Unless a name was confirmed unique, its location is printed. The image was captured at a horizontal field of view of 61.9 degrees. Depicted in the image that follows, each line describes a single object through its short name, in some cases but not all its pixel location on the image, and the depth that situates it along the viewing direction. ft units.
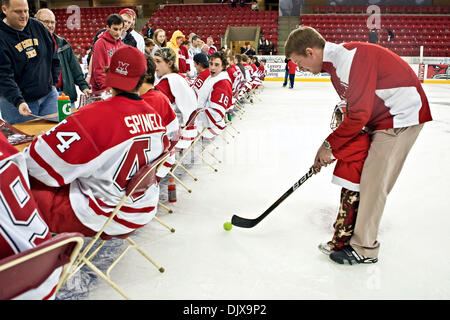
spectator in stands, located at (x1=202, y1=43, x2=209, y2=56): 25.48
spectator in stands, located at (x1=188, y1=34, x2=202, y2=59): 24.06
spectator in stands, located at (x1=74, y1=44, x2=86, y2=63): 51.03
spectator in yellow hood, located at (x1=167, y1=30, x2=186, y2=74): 20.06
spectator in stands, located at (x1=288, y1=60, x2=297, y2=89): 37.83
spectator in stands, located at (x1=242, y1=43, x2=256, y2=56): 45.53
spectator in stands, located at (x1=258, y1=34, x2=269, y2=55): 51.65
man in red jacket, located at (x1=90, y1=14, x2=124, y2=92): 11.35
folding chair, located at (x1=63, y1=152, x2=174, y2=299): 4.84
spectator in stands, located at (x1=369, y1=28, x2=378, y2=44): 39.99
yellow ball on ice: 8.05
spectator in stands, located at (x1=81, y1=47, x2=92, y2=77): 33.87
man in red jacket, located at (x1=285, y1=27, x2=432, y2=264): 5.79
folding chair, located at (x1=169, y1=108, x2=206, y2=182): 9.93
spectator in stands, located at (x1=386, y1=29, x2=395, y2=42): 50.01
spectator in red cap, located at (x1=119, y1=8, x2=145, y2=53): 14.12
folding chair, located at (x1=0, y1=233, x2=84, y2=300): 2.59
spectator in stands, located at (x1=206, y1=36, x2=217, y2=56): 29.32
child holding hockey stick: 6.33
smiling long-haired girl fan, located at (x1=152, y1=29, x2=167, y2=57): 16.99
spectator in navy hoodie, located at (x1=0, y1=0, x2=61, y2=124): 8.02
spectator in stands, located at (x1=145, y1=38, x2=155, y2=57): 16.03
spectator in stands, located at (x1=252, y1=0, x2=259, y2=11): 63.00
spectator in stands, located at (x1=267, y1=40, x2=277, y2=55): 51.20
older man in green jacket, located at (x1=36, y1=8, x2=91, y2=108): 11.74
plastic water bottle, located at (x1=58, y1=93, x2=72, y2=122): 7.48
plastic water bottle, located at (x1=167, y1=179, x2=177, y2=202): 9.42
